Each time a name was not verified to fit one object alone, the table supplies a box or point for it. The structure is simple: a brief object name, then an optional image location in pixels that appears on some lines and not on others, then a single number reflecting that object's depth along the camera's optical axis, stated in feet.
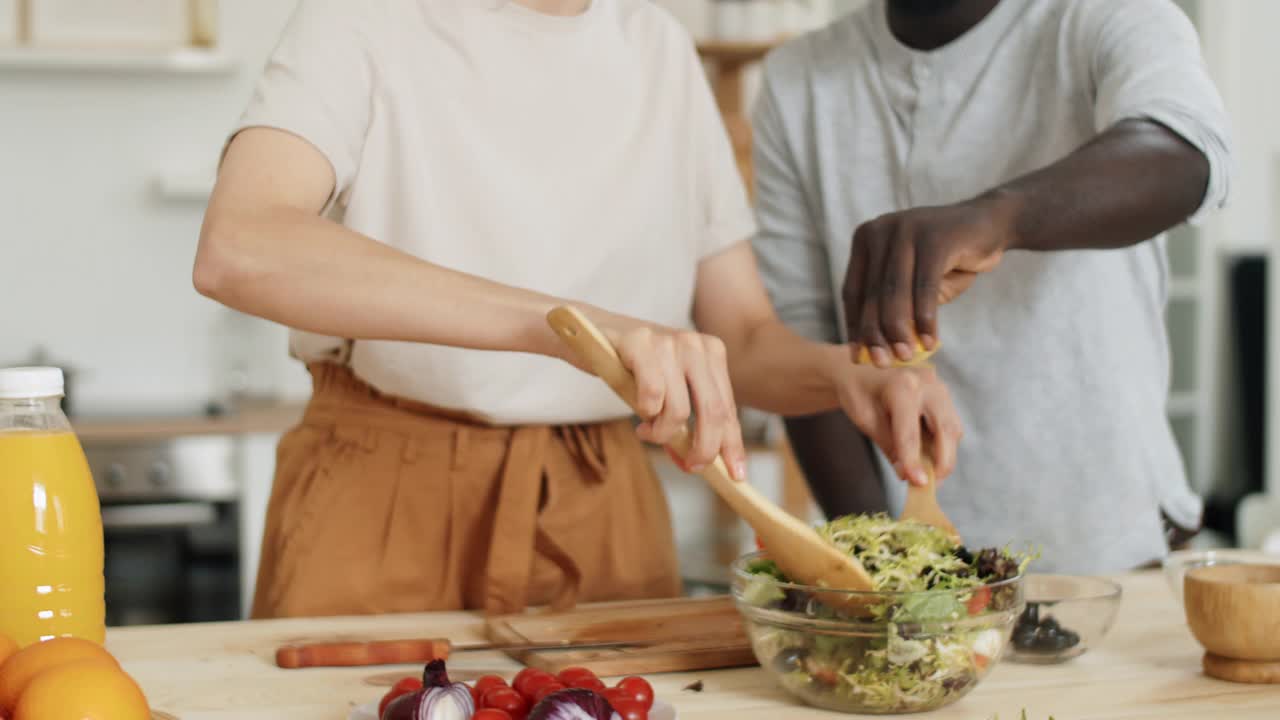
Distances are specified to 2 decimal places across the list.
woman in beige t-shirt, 4.10
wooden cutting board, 3.43
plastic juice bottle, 3.12
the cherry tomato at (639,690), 2.81
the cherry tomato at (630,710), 2.72
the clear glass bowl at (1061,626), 3.54
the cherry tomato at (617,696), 2.75
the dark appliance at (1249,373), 13.39
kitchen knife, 3.47
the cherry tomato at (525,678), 2.77
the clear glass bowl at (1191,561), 3.68
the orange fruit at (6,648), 2.76
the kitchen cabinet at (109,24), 11.23
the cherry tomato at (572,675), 2.85
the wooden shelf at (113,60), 10.98
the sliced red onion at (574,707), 2.52
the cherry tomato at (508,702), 2.71
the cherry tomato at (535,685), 2.74
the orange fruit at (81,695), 2.46
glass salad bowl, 2.99
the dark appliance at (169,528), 9.98
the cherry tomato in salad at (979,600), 3.05
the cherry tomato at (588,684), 2.80
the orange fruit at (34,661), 2.61
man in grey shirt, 4.94
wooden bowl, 3.28
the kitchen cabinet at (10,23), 11.18
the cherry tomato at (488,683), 2.76
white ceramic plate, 2.85
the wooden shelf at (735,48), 11.32
